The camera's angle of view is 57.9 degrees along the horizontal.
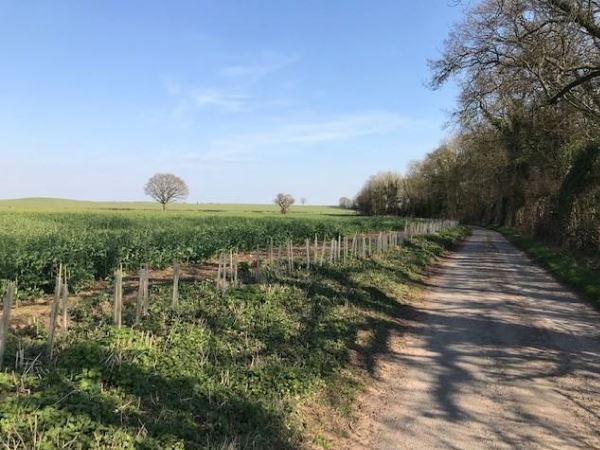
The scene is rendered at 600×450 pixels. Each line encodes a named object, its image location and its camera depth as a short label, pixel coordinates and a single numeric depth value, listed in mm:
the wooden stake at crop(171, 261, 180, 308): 8836
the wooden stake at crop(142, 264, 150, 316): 8094
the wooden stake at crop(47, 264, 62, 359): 6023
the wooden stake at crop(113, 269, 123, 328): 7242
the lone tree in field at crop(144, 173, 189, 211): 125750
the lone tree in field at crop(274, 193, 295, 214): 119062
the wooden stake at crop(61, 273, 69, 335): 6882
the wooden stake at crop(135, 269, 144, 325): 7711
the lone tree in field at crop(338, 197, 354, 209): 163412
